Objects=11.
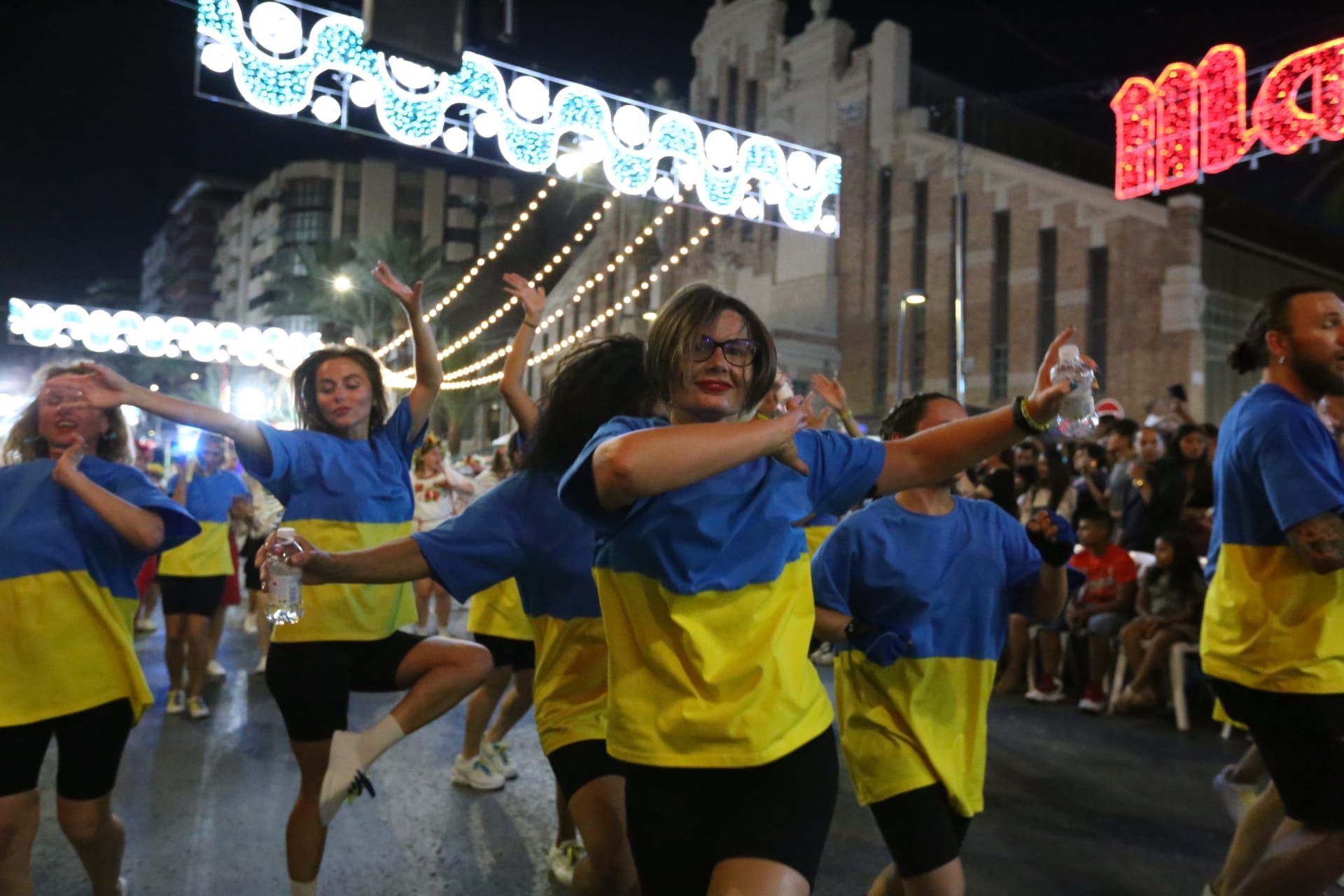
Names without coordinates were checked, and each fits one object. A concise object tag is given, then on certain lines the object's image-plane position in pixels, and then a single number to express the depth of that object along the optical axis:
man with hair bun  2.83
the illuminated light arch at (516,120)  8.41
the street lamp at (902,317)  22.86
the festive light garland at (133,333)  23.08
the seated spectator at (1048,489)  10.10
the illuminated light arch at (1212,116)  12.99
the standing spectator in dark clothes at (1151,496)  8.62
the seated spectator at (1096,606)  7.98
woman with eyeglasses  1.96
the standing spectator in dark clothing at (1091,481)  8.82
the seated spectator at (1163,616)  7.52
